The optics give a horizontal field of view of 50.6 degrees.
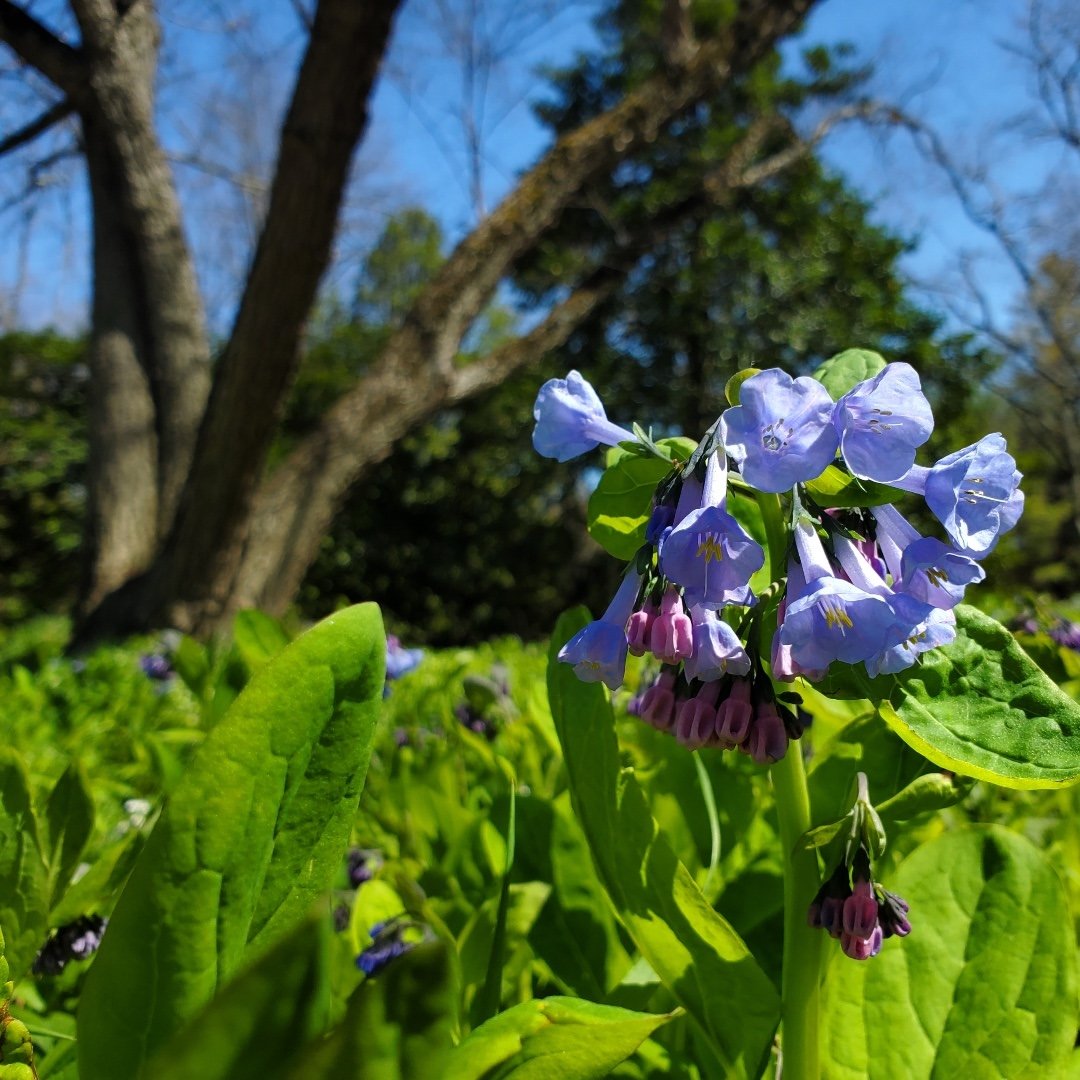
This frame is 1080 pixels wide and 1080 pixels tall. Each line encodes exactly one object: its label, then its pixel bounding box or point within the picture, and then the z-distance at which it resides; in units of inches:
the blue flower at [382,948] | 11.8
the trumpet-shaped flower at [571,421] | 11.2
